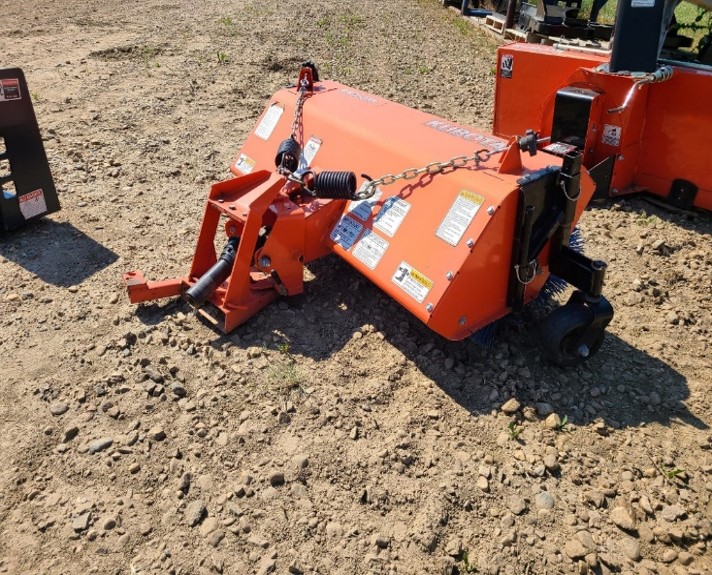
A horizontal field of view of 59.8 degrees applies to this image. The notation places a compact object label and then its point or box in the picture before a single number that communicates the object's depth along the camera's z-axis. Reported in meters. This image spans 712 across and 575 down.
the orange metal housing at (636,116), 4.16
